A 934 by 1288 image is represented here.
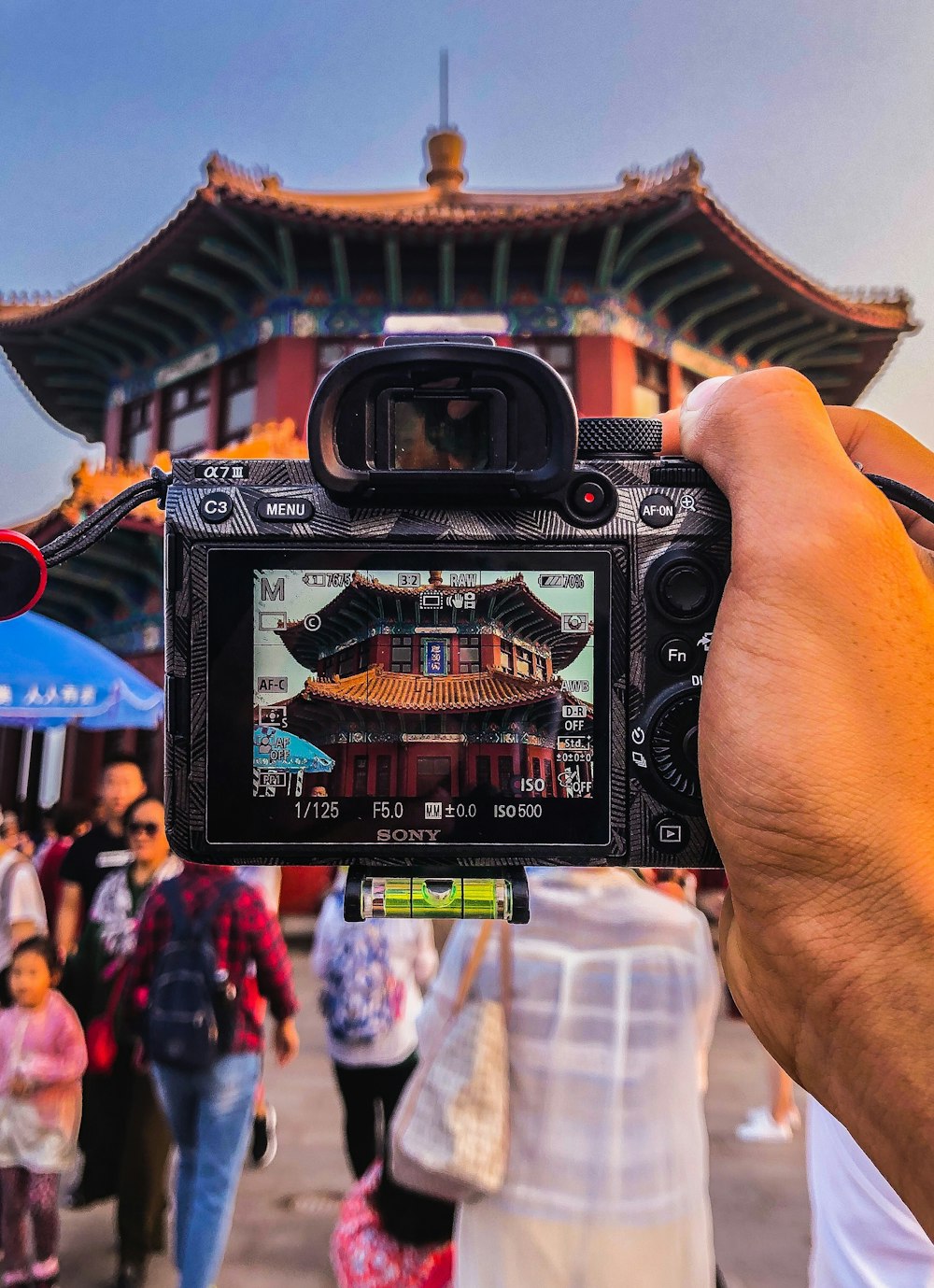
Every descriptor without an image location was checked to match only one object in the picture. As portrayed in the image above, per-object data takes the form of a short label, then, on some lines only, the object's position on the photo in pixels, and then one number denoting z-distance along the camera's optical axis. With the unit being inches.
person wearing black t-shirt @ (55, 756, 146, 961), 146.2
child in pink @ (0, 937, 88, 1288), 123.6
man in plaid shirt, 121.0
